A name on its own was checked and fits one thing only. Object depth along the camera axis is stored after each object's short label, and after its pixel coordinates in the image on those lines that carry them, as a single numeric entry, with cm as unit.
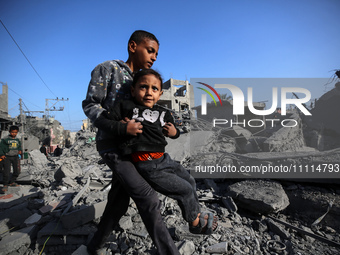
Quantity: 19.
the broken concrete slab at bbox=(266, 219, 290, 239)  251
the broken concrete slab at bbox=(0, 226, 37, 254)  218
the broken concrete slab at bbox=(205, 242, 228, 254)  186
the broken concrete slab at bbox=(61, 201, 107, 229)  228
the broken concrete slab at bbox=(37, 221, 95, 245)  223
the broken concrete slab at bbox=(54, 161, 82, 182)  486
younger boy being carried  135
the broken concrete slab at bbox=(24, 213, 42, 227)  258
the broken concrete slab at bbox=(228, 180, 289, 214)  295
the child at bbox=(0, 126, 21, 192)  536
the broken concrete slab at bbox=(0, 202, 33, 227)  283
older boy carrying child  132
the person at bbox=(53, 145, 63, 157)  1392
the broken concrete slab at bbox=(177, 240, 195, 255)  179
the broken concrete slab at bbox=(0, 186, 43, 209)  365
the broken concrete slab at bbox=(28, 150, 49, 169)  862
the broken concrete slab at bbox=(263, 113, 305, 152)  567
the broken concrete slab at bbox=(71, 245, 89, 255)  176
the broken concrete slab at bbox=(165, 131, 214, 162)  644
